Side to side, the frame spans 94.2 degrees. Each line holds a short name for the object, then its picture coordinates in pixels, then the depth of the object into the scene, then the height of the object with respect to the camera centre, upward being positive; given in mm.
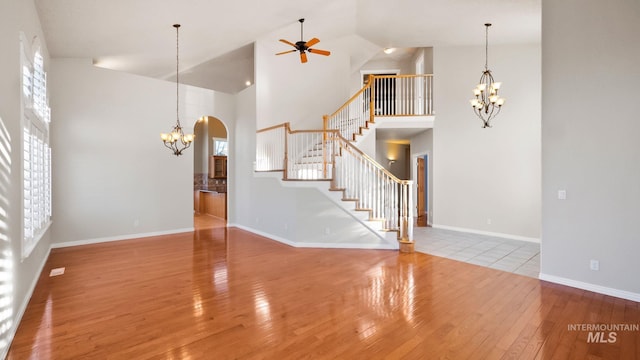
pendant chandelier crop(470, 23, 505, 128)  6813 +1913
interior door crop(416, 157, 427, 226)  9352 -405
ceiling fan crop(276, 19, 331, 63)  5265 +2435
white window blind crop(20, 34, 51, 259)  3375 +413
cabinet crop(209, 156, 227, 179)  11477 +472
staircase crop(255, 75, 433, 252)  5613 +301
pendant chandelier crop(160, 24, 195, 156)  6211 +884
